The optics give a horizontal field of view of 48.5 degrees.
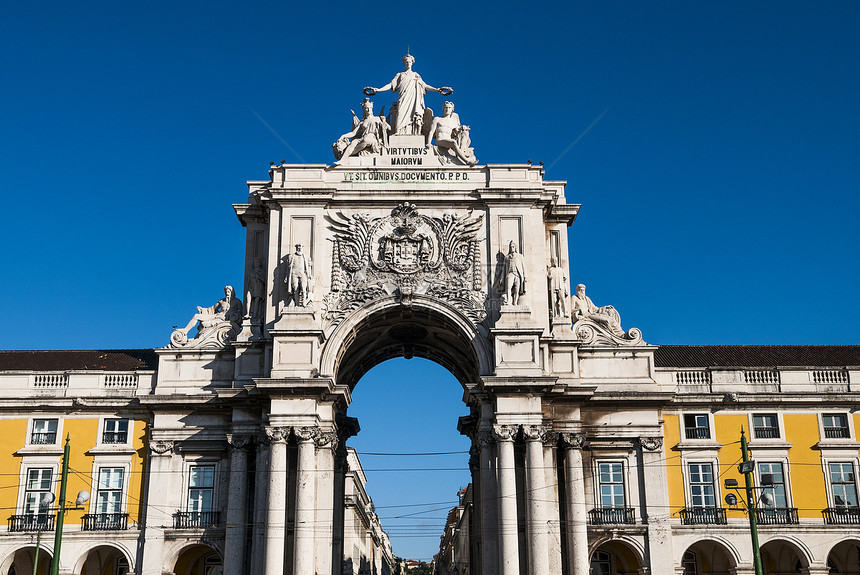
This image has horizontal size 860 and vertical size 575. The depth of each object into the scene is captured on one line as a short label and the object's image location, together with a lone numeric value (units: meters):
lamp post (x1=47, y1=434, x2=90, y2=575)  31.96
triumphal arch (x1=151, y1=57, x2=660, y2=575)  39.91
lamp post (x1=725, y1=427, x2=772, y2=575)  29.84
